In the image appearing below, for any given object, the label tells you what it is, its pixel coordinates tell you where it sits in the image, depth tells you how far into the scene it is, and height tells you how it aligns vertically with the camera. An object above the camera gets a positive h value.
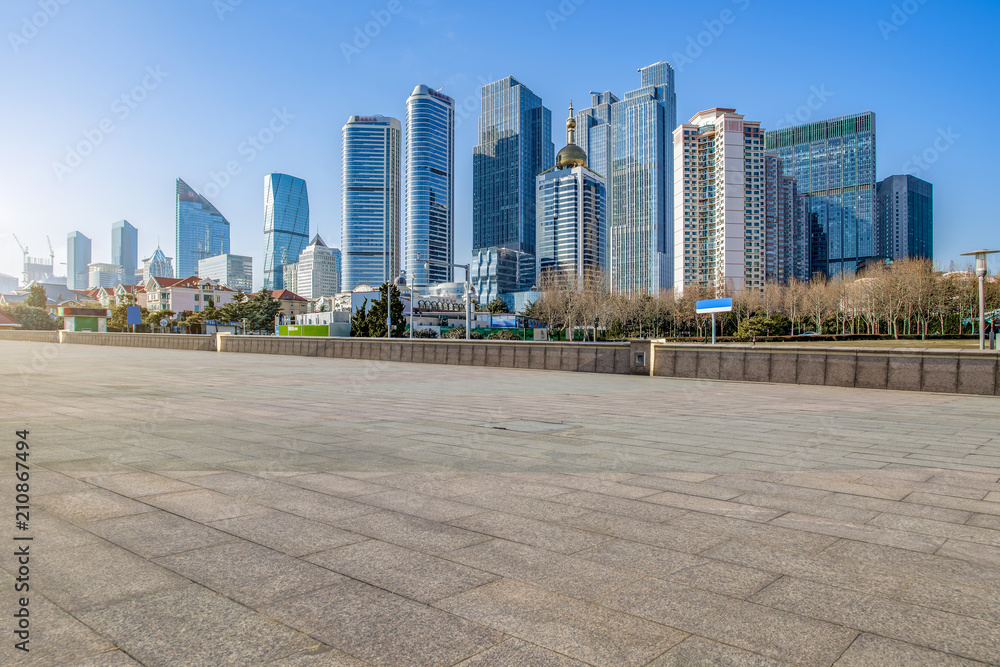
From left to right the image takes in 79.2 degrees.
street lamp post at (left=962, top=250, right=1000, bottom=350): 16.95 +1.72
